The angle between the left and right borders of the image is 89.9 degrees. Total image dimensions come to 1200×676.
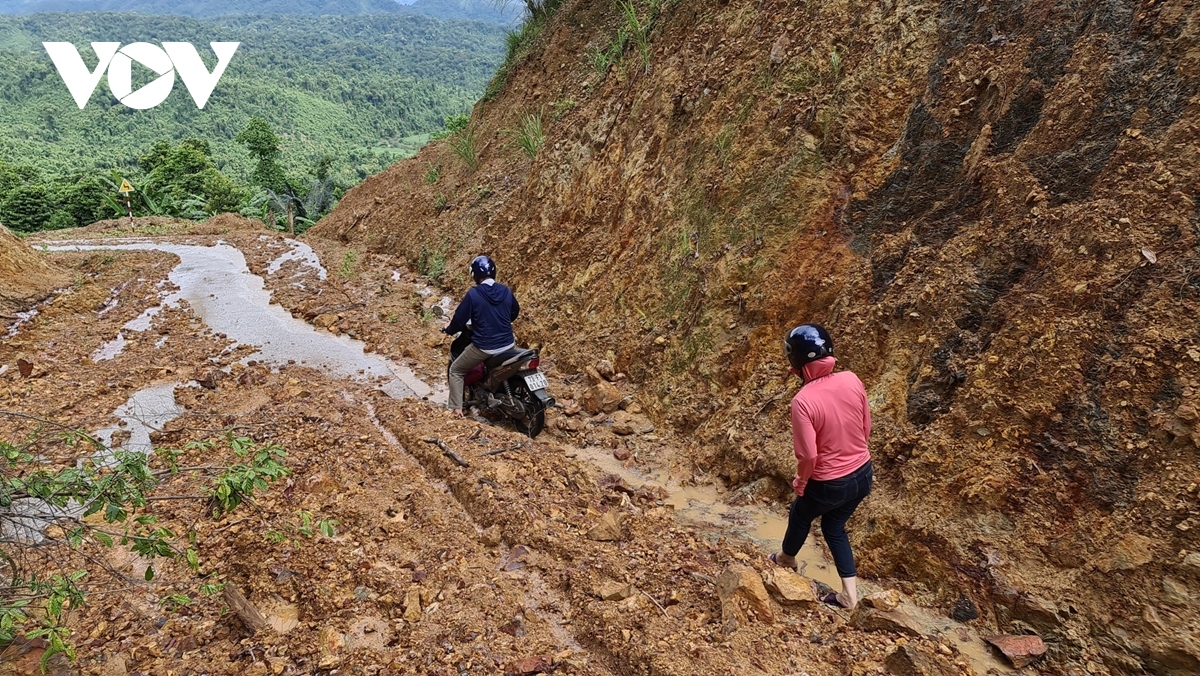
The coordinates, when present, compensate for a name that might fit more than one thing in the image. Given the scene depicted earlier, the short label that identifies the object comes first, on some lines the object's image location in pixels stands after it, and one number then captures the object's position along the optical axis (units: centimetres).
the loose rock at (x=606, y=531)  392
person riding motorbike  586
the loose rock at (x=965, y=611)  300
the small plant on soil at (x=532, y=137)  1177
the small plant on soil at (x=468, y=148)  1441
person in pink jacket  309
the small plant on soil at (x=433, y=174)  1566
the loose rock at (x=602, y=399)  623
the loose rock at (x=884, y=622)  289
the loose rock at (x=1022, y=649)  269
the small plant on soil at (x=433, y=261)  1238
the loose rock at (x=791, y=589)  314
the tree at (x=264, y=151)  3384
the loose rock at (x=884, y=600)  306
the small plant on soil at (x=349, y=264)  1388
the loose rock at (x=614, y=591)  330
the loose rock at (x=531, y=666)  284
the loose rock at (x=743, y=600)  301
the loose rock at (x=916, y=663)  256
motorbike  595
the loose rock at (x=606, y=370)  677
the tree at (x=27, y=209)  3288
